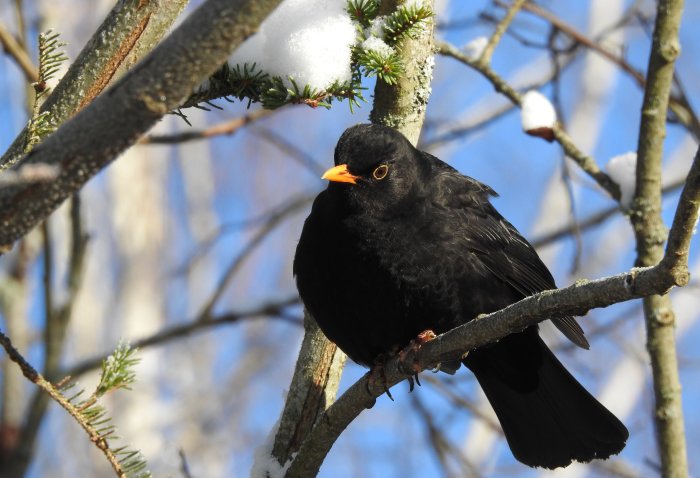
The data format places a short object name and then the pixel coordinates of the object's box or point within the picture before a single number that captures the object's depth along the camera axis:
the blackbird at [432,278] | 6.53
